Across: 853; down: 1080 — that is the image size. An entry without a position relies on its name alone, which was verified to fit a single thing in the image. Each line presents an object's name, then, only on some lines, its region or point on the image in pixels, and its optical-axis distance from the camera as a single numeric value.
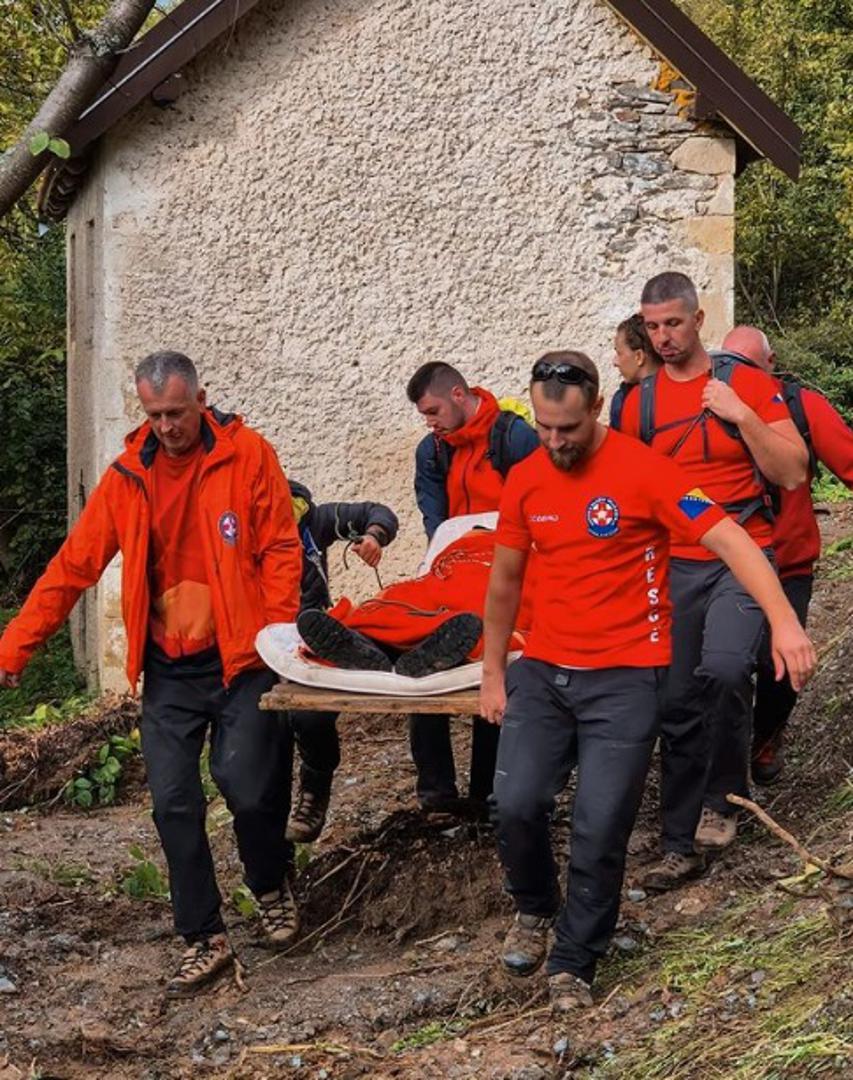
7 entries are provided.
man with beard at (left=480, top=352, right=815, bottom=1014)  4.18
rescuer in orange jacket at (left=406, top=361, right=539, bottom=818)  5.90
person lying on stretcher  4.88
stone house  9.54
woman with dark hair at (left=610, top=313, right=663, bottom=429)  5.56
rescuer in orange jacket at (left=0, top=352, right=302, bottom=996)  4.83
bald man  5.54
